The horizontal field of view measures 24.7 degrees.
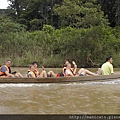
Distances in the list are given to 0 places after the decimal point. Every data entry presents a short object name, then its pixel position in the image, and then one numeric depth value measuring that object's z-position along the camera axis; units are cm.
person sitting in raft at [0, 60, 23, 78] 873
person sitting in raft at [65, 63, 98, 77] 900
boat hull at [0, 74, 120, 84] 834
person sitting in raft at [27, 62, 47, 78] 892
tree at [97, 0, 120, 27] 2776
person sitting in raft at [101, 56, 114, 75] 927
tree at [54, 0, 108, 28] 1888
